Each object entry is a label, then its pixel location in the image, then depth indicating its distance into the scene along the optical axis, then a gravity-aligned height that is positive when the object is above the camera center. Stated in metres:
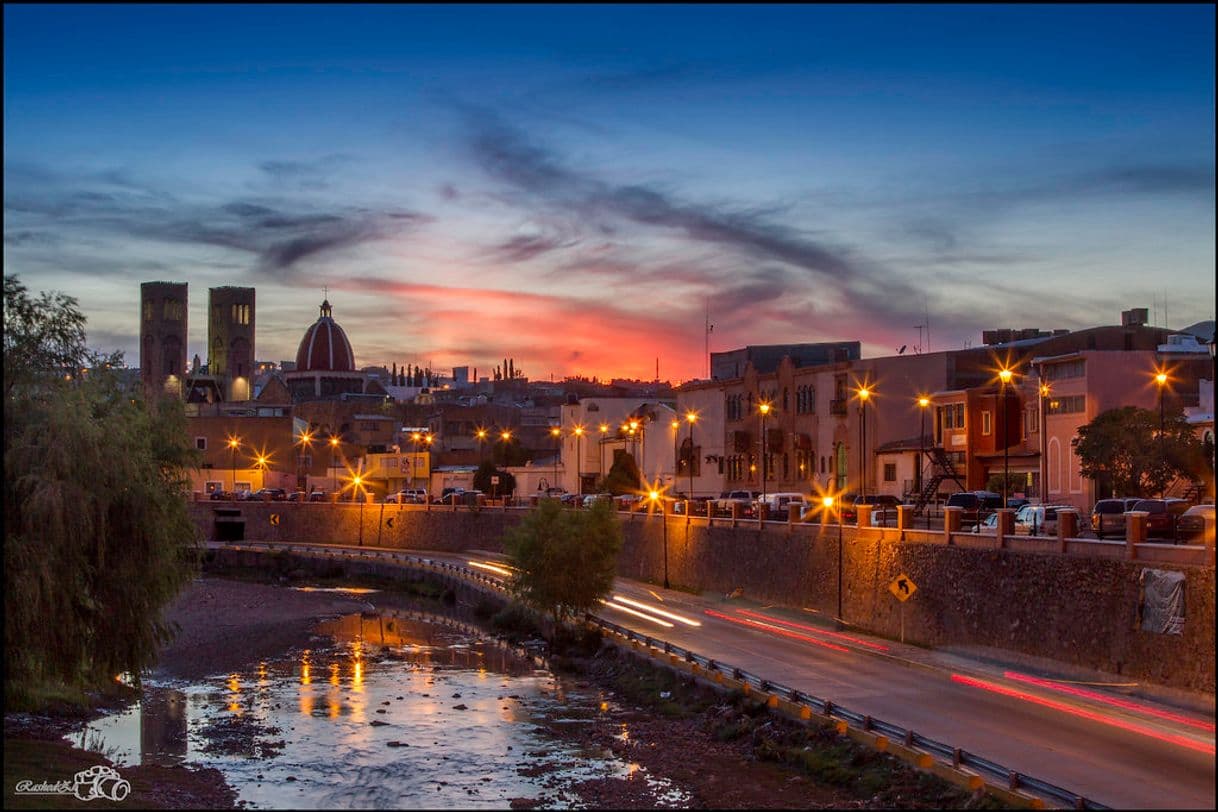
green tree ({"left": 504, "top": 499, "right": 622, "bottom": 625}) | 54.53 -3.43
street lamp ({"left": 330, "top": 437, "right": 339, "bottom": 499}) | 135.88 +0.33
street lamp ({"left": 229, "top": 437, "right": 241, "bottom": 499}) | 135.12 +1.88
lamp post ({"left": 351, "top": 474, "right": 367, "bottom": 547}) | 108.75 -1.40
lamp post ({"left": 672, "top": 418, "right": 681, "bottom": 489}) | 95.75 +0.74
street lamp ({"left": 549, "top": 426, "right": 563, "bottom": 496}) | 117.23 +3.08
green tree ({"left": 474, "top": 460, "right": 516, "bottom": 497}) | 111.12 -0.77
